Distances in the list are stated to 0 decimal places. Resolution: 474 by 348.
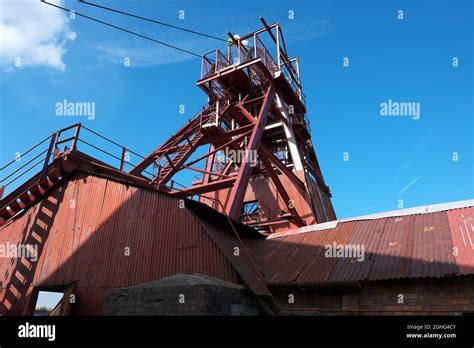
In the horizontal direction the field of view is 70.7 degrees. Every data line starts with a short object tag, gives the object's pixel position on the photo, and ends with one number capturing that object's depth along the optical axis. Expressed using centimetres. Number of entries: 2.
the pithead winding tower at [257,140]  1522
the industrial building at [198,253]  762
